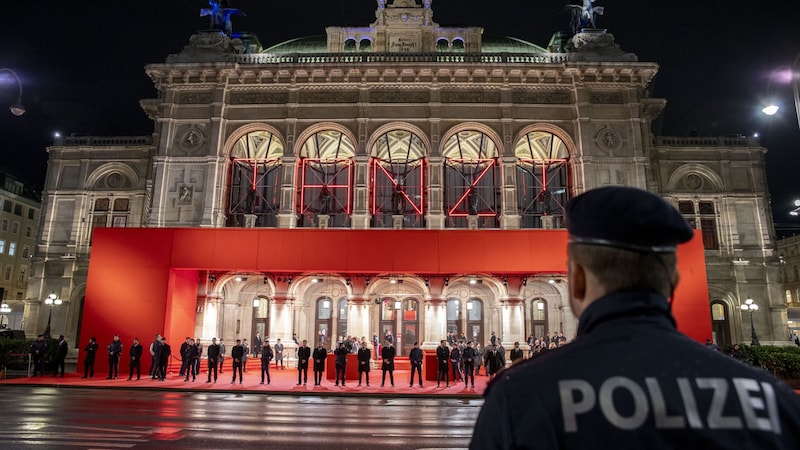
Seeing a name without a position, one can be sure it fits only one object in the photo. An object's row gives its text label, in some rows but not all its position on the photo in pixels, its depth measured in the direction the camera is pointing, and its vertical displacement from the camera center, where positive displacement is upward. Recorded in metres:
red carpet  18.11 -1.77
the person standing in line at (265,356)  19.80 -0.72
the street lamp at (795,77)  11.41 +5.65
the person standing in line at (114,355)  20.58 -0.73
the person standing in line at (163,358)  20.28 -0.83
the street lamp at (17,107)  14.27 +6.17
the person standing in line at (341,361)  19.89 -0.90
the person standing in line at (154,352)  20.61 -0.61
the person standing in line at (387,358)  19.80 -0.77
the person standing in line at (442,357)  20.58 -0.76
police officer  1.38 -0.14
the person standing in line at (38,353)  20.75 -0.67
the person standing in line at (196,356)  20.84 -0.79
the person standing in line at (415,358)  20.06 -0.78
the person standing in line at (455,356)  21.48 -0.74
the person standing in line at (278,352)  26.58 -0.76
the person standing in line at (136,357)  20.30 -0.80
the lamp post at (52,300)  29.27 +1.98
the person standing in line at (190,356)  20.72 -0.77
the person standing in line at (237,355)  20.01 -0.69
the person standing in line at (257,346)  29.00 -0.52
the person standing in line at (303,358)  19.91 -0.79
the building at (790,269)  63.56 +8.62
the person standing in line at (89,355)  20.88 -0.75
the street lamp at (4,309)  45.41 +2.31
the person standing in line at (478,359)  22.28 -0.92
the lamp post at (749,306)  27.64 +1.74
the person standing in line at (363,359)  20.02 -0.83
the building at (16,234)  55.75 +11.15
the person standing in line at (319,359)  20.19 -0.84
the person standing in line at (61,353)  21.03 -0.68
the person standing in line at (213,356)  20.27 -0.74
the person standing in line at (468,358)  20.66 -0.79
